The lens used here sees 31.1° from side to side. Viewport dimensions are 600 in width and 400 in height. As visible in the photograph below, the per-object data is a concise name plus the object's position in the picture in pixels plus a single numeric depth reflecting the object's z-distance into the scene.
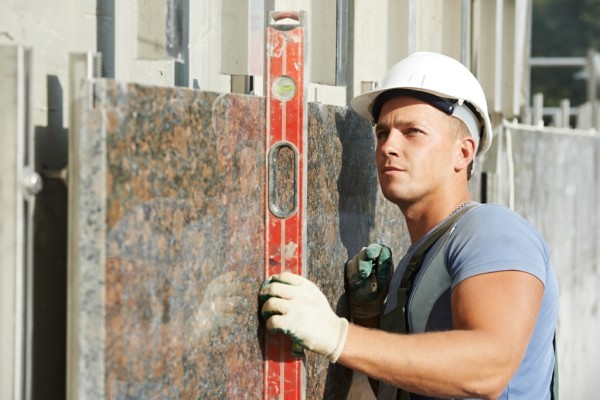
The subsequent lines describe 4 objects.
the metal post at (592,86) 12.70
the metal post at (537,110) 9.89
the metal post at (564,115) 11.49
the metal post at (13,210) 2.42
